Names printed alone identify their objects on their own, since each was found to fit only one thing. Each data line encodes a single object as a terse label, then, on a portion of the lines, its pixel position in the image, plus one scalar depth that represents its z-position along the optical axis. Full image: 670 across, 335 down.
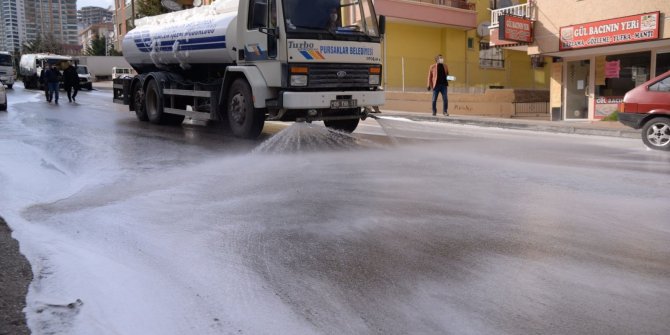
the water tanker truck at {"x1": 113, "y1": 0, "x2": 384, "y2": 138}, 10.06
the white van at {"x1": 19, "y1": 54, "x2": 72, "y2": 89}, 39.67
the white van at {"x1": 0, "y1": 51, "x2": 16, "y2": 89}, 40.72
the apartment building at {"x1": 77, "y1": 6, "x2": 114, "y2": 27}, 156.66
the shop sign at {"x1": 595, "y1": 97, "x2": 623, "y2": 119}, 18.65
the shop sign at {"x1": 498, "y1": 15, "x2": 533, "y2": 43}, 19.12
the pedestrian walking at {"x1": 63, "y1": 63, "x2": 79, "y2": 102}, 24.89
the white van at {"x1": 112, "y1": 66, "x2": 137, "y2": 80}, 42.66
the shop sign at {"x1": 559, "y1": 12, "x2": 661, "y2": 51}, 16.36
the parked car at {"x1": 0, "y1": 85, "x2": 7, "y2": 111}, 18.84
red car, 10.82
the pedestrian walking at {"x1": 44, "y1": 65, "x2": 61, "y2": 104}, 23.73
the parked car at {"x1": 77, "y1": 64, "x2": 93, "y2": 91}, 39.59
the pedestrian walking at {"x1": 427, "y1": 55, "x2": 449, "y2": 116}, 18.70
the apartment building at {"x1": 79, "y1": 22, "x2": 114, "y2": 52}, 109.41
